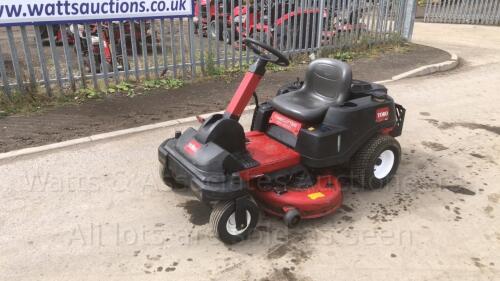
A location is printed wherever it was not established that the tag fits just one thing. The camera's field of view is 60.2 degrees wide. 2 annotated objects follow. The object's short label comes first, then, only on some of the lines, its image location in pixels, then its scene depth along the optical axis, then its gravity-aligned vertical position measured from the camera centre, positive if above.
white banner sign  5.43 -0.53
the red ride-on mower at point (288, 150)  3.04 -1.33
